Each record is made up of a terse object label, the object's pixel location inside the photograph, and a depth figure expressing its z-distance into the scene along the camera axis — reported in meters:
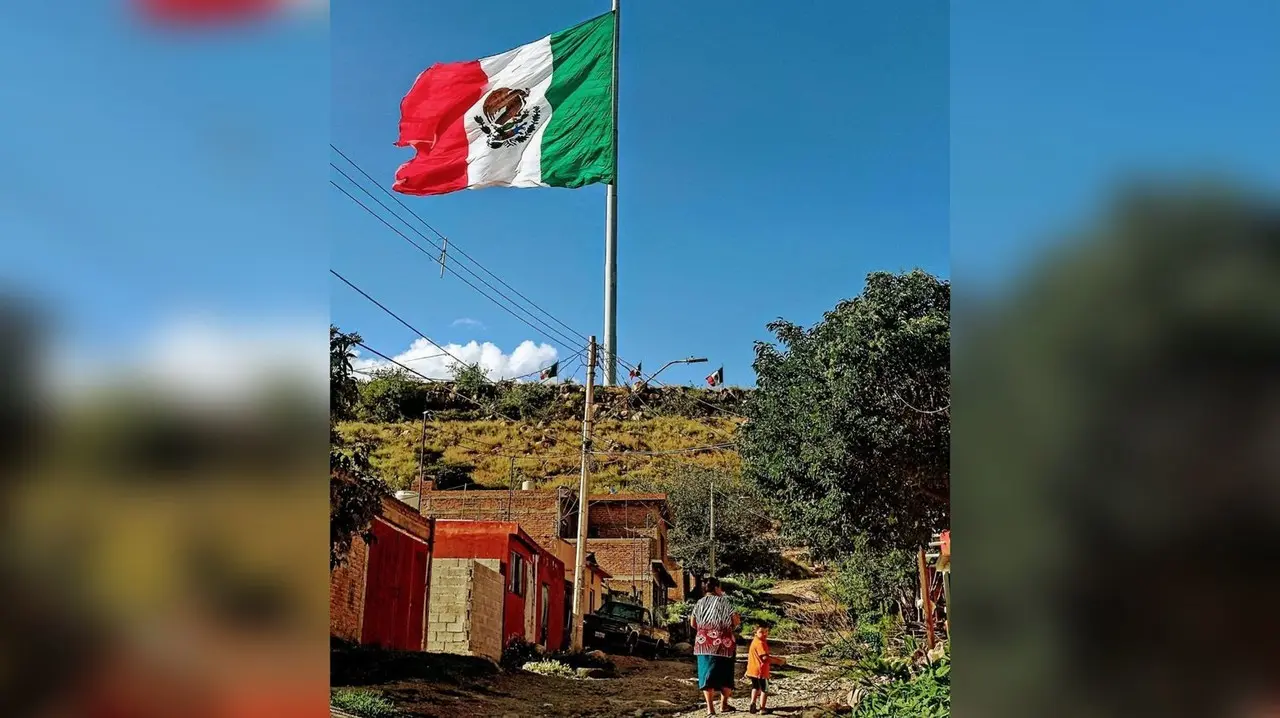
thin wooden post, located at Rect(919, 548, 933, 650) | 11.18
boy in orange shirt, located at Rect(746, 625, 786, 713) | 10.94
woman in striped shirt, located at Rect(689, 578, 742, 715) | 9.59
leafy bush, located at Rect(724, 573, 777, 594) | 33.56
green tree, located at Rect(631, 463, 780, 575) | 40.06
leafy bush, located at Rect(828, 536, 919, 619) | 17.05
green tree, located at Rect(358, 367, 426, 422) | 49.31
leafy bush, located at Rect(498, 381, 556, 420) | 51.56
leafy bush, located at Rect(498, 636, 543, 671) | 17.56
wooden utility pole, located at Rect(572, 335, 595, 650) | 19.64
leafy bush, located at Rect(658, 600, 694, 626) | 28.66
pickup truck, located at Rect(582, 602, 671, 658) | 22.97
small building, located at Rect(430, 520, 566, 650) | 16.33
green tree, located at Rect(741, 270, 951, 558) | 13.37
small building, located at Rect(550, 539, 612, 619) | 25.16
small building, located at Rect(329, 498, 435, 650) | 13.19
